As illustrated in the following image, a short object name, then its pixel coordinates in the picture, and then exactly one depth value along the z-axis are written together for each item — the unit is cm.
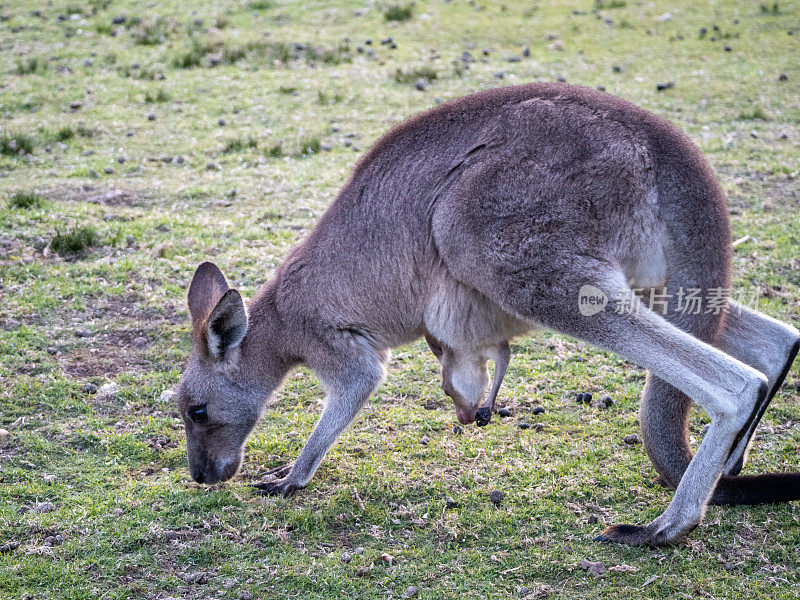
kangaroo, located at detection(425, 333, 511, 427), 452
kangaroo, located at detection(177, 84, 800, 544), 359
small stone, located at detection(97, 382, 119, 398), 496
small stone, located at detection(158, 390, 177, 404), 495
